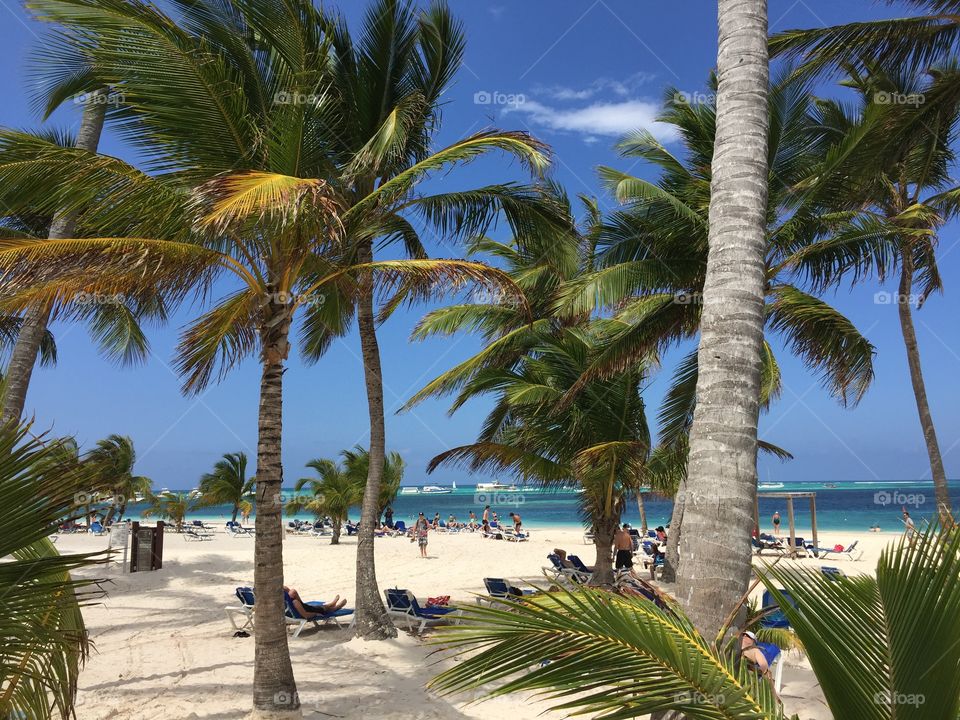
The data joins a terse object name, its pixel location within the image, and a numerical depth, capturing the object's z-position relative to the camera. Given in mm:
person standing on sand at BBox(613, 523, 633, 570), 14695
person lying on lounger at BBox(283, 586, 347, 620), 9742
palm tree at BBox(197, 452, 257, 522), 35844
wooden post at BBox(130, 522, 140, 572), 16250
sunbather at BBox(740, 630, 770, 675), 3506
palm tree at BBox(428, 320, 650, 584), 11891
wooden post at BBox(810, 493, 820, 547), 22523
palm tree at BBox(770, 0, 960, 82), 7941
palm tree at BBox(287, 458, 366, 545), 26625
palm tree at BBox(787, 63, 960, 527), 8523
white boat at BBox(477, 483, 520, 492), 98750
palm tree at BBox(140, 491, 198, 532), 34844
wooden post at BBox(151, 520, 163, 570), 16562
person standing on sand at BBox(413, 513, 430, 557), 21453
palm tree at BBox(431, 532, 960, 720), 2037
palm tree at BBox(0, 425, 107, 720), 2176
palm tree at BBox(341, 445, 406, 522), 26375
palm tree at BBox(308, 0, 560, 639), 8383
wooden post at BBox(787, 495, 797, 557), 21434
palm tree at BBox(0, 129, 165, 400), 7164
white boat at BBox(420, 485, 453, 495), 161650
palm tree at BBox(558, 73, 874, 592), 10000
